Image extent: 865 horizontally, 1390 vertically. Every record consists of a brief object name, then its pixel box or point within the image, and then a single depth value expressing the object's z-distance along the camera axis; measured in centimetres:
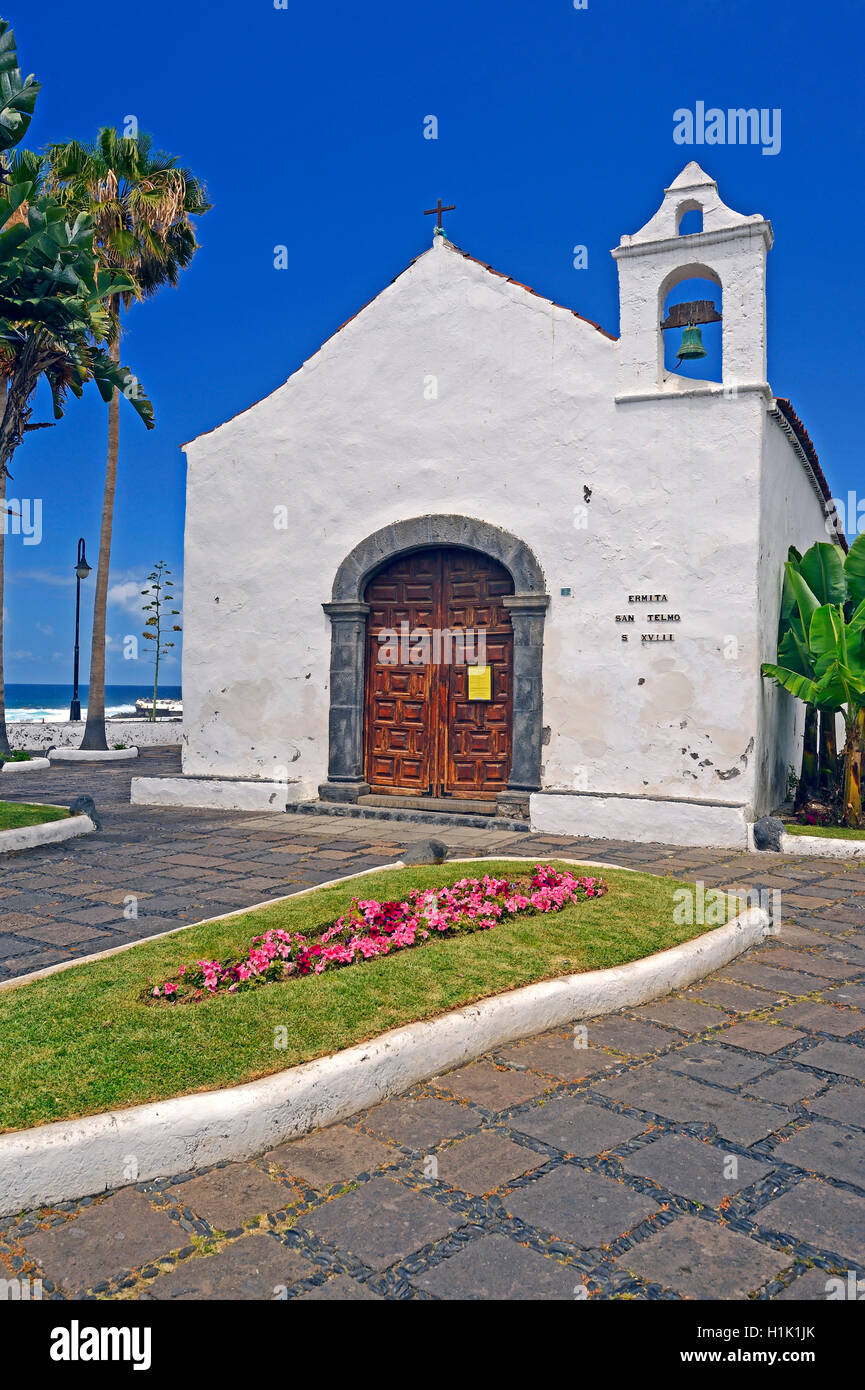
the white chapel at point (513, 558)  952
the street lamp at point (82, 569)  2230
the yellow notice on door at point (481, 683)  1076
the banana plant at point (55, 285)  851
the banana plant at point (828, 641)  923
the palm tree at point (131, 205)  1545
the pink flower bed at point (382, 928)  439
